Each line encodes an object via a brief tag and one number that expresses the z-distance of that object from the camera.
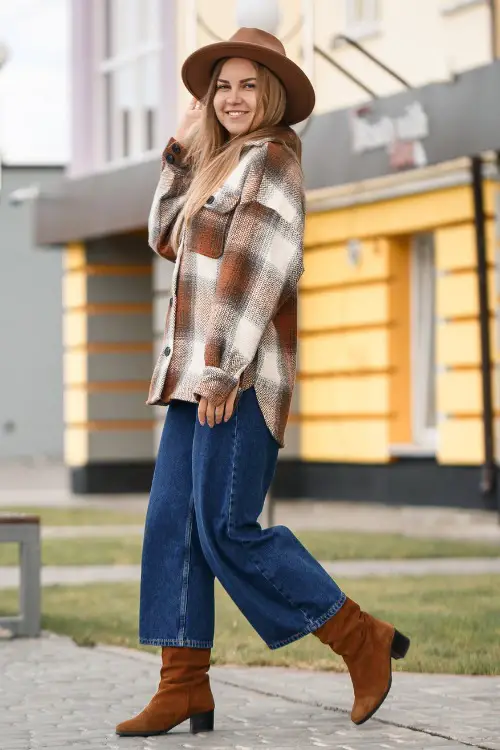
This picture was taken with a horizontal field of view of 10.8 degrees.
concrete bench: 10.78
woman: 7.01
